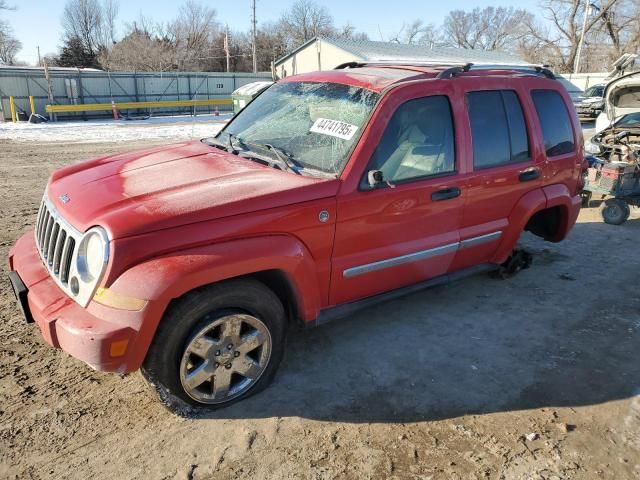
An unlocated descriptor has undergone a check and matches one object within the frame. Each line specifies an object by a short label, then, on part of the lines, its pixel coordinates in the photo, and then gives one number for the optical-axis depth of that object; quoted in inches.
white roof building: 1325.0
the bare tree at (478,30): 3211.1
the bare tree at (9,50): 2591.0
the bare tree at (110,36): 2508.6
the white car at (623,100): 303.6
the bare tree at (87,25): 2488.9
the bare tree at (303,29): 2650.1
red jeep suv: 102.9
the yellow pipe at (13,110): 835.7
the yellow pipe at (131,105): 869.9
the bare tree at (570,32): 1926.7
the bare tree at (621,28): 1914.4
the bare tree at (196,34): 2340.6
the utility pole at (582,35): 1595.1
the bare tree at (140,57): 1884.8
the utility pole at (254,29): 1742.1
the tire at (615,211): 279.0
